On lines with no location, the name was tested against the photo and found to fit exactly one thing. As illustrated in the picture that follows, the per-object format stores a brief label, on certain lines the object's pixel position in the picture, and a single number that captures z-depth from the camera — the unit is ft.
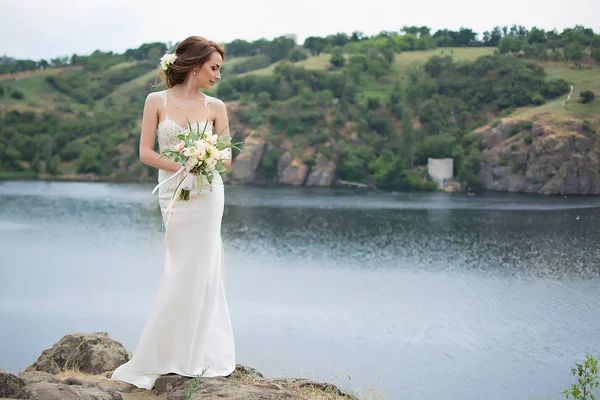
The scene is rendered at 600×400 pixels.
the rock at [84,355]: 22.63
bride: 17.26
